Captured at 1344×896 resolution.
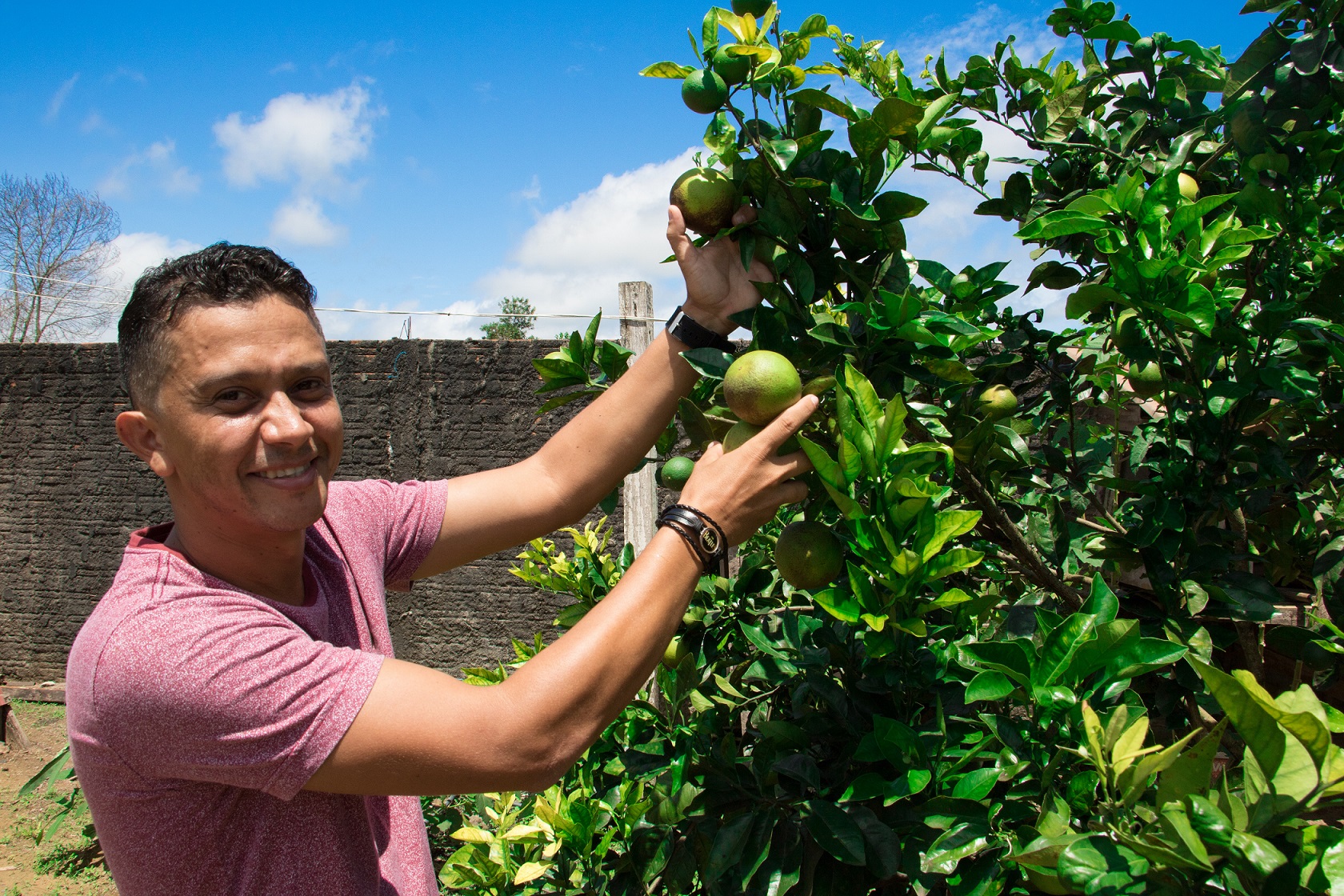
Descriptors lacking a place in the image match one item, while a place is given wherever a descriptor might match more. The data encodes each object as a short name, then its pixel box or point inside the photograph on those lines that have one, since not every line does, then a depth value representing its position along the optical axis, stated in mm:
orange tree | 761
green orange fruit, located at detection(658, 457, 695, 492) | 1279
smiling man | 908
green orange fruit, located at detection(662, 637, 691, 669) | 1463
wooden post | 3314
